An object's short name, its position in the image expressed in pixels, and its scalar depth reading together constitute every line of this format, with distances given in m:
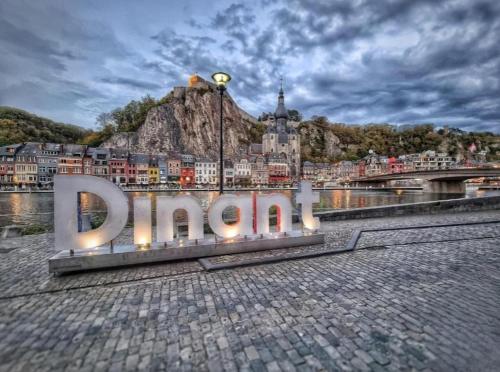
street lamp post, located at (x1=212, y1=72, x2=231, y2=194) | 8.90
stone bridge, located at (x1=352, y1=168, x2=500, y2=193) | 44.72
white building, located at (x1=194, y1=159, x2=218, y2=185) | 90.50
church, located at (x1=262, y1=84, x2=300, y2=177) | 119.38
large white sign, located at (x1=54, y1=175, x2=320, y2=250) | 5.88
